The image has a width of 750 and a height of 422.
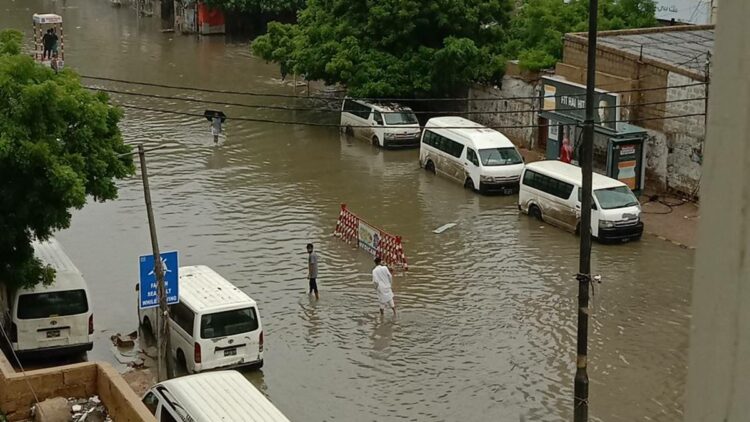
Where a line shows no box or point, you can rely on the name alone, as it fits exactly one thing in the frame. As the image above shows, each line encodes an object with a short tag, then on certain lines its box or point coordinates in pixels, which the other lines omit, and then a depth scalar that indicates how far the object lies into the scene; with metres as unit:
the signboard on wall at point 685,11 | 38.69
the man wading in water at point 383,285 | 19.45
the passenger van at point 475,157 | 28.73
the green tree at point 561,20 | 34.50
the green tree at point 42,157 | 16.33
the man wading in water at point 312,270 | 20.52
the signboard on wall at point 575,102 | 28.47
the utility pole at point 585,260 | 13.10
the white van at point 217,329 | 17.00
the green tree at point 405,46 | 35.16
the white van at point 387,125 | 34.12
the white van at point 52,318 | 17.53
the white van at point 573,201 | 24.25
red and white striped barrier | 22.89
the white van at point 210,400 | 12.70
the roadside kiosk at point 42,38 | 49.50
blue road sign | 15.95
